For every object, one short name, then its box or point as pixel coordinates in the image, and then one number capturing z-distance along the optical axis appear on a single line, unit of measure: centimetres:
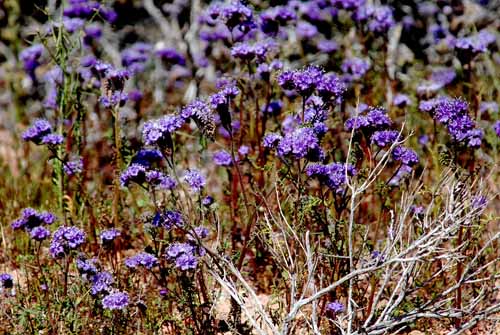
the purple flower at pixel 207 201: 774
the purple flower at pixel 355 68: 1098
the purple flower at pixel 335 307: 707
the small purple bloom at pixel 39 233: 729
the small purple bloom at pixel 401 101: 1007
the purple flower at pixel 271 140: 724
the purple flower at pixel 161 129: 627
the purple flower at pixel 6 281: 708
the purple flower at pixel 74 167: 898
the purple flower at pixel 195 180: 732
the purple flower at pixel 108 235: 739
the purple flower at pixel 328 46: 1181
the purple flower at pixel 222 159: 908
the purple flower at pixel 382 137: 687
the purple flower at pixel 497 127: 838
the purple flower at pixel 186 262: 663
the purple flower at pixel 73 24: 1038
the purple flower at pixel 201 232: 699
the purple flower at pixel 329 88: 691
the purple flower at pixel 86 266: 701
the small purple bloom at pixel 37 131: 844
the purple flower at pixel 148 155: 802
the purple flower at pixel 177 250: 669
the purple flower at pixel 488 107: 1021
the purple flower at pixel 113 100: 860
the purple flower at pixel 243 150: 894
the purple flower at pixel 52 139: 832
